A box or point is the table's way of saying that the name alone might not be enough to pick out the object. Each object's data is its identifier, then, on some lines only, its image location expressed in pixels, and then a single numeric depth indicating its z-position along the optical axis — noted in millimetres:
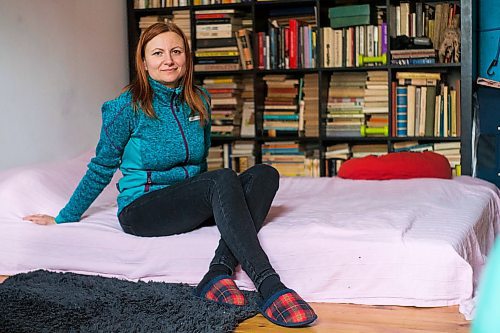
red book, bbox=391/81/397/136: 4375
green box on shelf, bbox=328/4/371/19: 4379
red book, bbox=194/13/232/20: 4562
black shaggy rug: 2084
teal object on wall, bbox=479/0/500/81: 4406
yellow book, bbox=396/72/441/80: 4336
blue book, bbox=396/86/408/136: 4371
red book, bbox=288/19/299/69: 4492
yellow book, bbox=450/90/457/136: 4293
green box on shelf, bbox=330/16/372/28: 4395
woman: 2338
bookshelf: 4328
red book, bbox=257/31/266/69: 4559
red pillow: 3559
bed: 2279
